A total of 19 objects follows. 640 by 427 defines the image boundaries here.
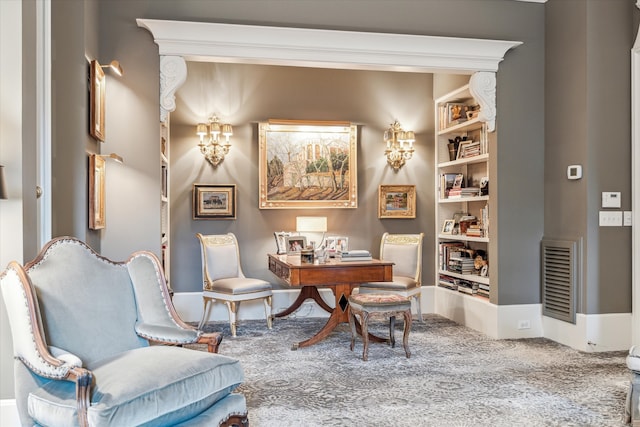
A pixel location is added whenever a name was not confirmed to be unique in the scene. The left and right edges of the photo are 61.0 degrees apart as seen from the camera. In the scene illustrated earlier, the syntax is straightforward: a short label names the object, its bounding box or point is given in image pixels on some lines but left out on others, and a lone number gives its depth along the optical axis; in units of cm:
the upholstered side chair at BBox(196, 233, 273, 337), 528
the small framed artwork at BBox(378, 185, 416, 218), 643
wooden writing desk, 455
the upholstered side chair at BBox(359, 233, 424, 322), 549
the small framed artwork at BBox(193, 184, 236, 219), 604
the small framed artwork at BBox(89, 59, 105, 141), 382
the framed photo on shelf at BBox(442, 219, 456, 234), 618
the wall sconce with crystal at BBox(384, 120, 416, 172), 635
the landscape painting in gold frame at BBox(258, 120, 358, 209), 618
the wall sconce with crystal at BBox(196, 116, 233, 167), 593
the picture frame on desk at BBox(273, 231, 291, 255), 595
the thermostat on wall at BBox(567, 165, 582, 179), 461
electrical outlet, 502
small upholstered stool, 430
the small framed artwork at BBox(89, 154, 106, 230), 379
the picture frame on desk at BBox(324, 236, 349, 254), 577
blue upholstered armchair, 211
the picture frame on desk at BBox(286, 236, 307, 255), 561
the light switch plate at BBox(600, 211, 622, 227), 455
